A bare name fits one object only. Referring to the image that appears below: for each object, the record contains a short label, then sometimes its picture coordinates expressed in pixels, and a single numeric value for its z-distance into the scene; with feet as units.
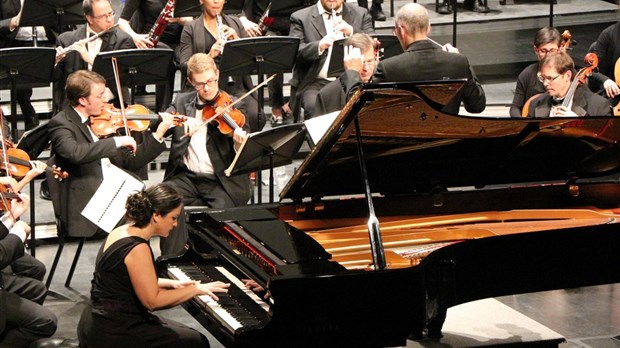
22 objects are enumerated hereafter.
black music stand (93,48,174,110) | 45.55
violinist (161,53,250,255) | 44.19
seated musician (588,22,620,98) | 52.36
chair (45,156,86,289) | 42.22
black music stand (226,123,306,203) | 40.57
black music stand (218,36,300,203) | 47.75
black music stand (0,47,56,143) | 44.21
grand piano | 28.35
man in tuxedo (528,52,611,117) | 44.14
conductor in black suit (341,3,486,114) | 40.09
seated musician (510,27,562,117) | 49.16
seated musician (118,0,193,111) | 54.13
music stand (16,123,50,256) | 41.14
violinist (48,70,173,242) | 41.32
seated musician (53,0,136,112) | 49.29
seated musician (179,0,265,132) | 51.47
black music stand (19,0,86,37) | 50.75
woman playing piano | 30.27
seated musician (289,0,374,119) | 52.24
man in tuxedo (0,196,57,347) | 34.94
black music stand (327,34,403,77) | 50.31
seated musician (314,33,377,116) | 39.47
